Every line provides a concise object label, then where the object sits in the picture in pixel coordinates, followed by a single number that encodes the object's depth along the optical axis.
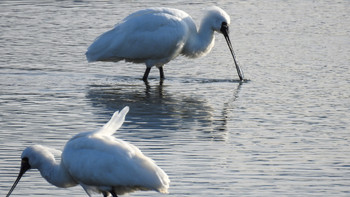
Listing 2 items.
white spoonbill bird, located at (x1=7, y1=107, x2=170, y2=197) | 15.00
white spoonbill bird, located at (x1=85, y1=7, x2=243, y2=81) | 27.86
